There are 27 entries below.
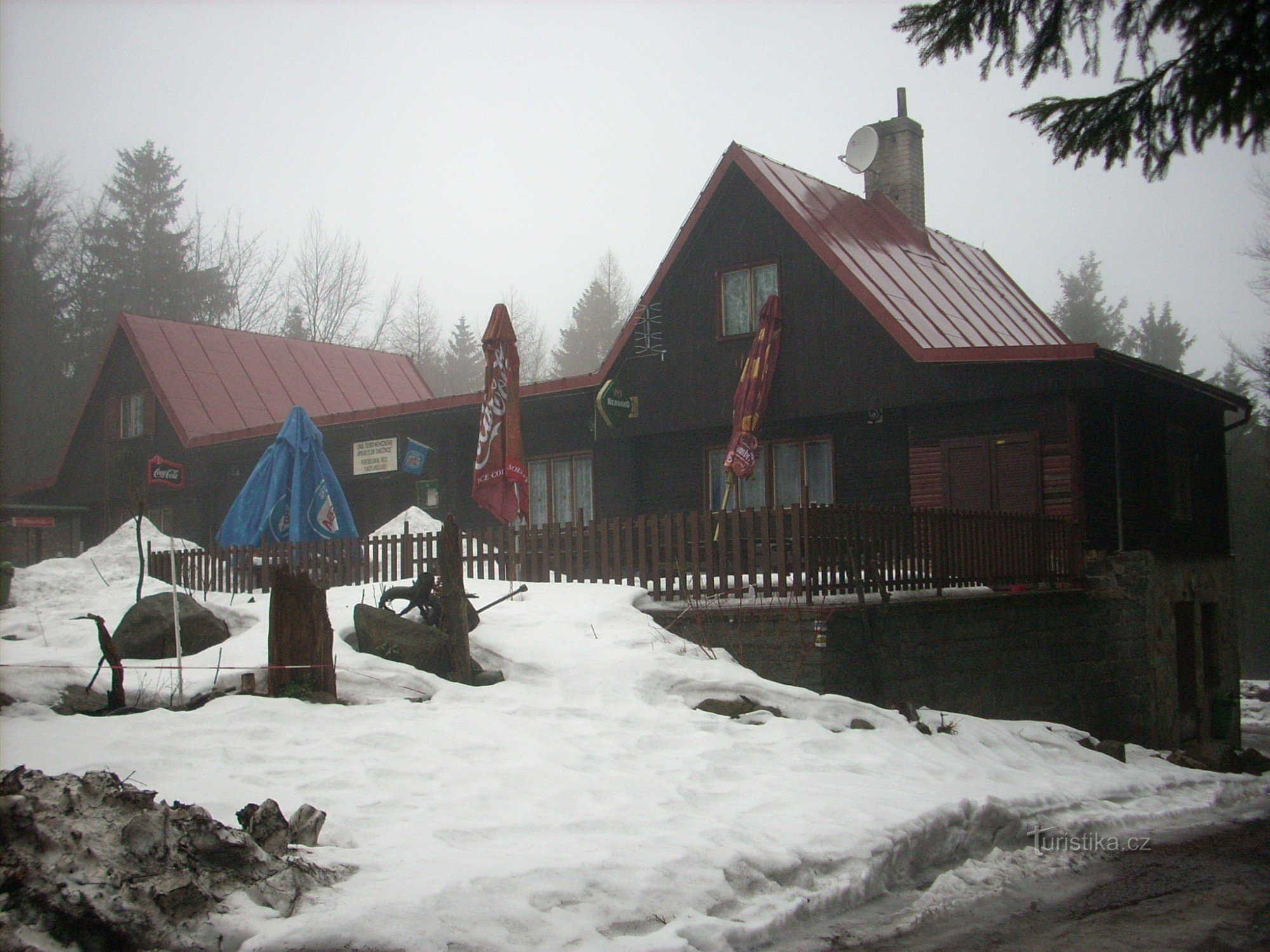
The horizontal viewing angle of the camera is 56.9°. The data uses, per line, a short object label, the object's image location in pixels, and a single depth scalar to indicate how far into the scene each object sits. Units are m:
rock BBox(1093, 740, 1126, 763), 11.48
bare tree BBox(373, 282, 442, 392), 57.72
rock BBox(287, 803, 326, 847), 5.37
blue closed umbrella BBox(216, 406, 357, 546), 15.26
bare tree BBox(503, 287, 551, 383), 56.16
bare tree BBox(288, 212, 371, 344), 45.38
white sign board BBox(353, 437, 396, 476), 22.19
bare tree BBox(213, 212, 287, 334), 43.53
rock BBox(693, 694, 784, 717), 9.41
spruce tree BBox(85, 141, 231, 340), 41.44
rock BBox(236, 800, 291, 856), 5.08
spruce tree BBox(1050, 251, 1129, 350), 60.75
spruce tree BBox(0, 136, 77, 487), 32.09
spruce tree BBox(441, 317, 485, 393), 65.94
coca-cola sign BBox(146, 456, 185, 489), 24.88
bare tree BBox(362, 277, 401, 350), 47.75
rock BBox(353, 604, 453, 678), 9.78
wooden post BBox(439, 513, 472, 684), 9.73
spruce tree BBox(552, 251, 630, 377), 63.91
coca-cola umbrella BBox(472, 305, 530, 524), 15.21
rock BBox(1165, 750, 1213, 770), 12.47
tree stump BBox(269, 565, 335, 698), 8.68
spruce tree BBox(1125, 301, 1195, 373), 60.59
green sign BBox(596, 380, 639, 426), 18.17
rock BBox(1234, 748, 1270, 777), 12.80
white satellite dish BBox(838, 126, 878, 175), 21.58
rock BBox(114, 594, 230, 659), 9.90
